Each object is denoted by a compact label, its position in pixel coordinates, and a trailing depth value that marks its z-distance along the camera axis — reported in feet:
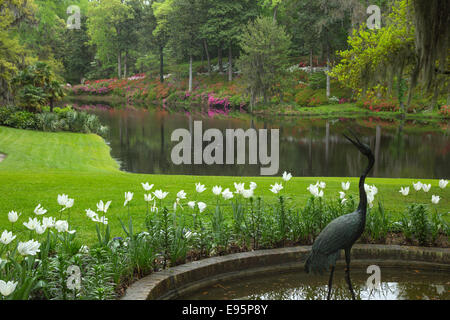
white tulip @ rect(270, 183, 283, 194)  15.56
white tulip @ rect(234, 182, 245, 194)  15.34
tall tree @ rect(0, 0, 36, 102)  78.74
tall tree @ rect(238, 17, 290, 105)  136.46
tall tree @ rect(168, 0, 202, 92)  176.65
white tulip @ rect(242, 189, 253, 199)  14.88
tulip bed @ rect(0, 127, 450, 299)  11.23
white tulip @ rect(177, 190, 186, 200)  14.58
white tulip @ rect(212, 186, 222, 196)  14.82
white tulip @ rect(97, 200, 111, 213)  13.00
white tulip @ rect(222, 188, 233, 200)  14.53
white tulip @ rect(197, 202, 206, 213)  14.20
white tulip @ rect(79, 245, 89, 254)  13.24
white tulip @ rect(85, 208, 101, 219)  12.96
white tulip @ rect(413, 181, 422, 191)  16.97
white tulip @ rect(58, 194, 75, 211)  12.56
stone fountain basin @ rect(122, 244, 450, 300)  13.37
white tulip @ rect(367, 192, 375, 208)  14.74
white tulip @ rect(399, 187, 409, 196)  17.12
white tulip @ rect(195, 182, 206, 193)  15.15
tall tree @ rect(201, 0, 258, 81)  172.35
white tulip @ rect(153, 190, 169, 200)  14.70
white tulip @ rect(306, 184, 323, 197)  14.75
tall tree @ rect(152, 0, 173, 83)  185.54
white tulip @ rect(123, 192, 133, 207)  13.89
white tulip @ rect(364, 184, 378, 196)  15.20
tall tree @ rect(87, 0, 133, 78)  206.80
